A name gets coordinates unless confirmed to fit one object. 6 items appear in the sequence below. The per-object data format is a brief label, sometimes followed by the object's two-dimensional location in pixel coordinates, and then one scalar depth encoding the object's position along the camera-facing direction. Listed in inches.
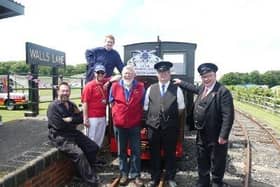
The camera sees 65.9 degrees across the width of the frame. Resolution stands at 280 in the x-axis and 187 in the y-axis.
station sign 230.8
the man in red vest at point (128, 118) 128.3
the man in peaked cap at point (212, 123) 118.7
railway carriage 196.5
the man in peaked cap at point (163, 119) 127.8
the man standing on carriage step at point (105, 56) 145.7
